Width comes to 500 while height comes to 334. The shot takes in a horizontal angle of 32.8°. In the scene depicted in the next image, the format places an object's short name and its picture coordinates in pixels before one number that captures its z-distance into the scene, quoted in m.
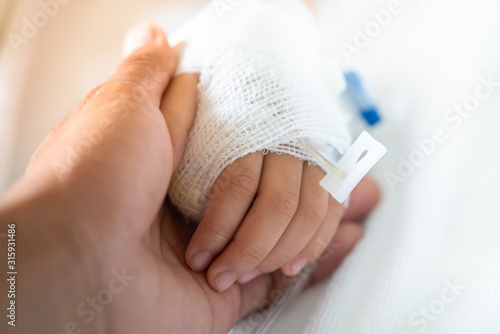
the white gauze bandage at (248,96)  0.27
